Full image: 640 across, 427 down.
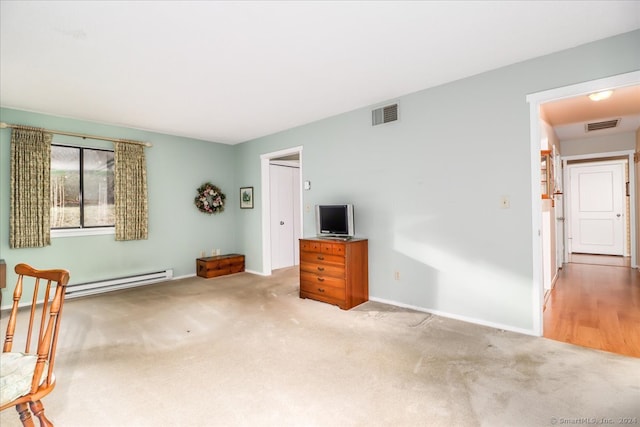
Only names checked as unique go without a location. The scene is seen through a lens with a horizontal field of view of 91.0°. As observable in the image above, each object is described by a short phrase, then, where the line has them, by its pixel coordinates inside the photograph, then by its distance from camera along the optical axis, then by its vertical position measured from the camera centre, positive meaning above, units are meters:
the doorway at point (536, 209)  2.86 +0.01
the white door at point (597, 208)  7.04 +0.01
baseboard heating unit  4.33 -1.00
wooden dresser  3.74 -0.73
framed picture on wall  5.93 +0.32
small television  4.05 -0.11
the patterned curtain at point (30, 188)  3.93 +0.38
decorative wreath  5.73 +0.30
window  4.33 +0.43
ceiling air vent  4.93 +1.36
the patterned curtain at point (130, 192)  4.77 +0.38
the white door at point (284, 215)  6.09 -0.02
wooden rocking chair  1.26 -0.65
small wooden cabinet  5.45 -0.90
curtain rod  3.89 +1.16
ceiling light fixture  3.41 +1.25
